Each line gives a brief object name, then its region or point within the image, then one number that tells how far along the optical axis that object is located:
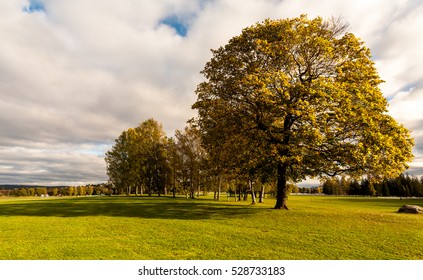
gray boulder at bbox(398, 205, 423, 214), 30.83
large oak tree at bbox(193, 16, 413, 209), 24.27
